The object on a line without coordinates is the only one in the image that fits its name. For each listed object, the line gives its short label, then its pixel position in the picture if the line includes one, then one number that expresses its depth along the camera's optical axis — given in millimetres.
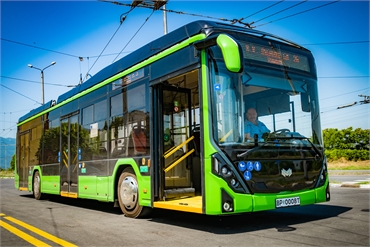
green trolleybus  6023
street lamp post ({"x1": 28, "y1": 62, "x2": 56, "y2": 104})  31775
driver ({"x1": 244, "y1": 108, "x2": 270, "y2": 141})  6164
